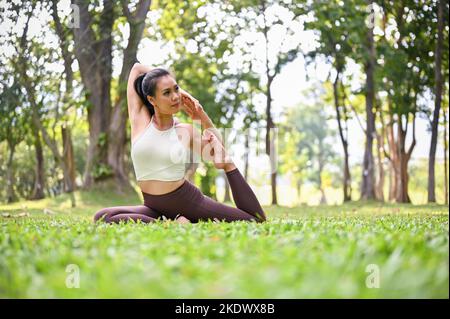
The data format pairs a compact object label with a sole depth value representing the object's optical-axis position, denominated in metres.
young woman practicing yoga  5.94
